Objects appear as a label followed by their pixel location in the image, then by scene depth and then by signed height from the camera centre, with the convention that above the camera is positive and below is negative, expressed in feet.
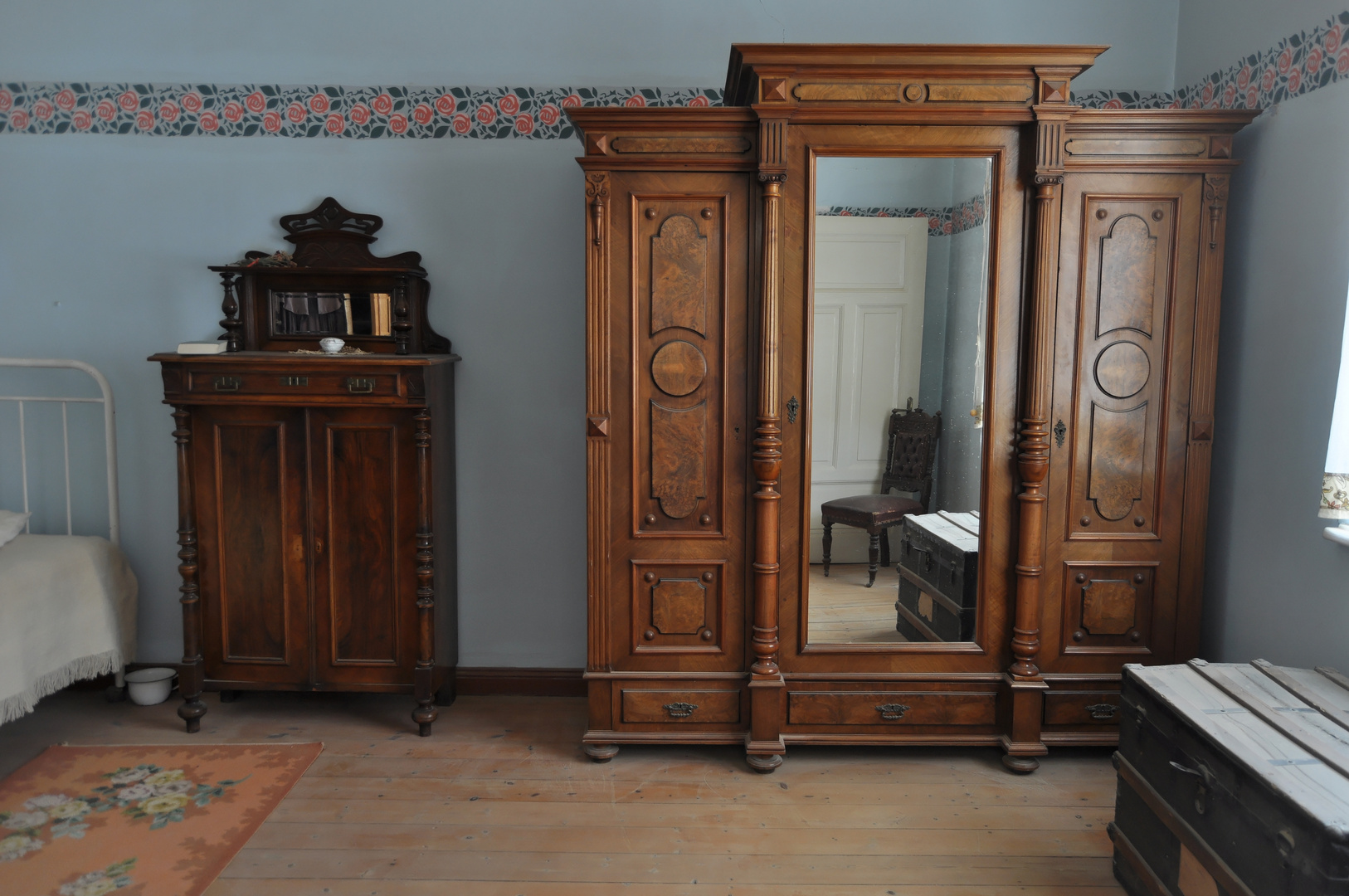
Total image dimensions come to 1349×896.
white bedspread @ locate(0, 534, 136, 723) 8.86 -2.77
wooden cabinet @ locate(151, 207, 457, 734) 9.86 -1.96
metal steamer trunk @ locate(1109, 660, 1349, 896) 5.06 -2.64
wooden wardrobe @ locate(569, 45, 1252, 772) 8.57 +0.00
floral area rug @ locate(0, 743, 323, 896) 7.25 -4.25
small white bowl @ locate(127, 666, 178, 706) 10.72 -3.96
